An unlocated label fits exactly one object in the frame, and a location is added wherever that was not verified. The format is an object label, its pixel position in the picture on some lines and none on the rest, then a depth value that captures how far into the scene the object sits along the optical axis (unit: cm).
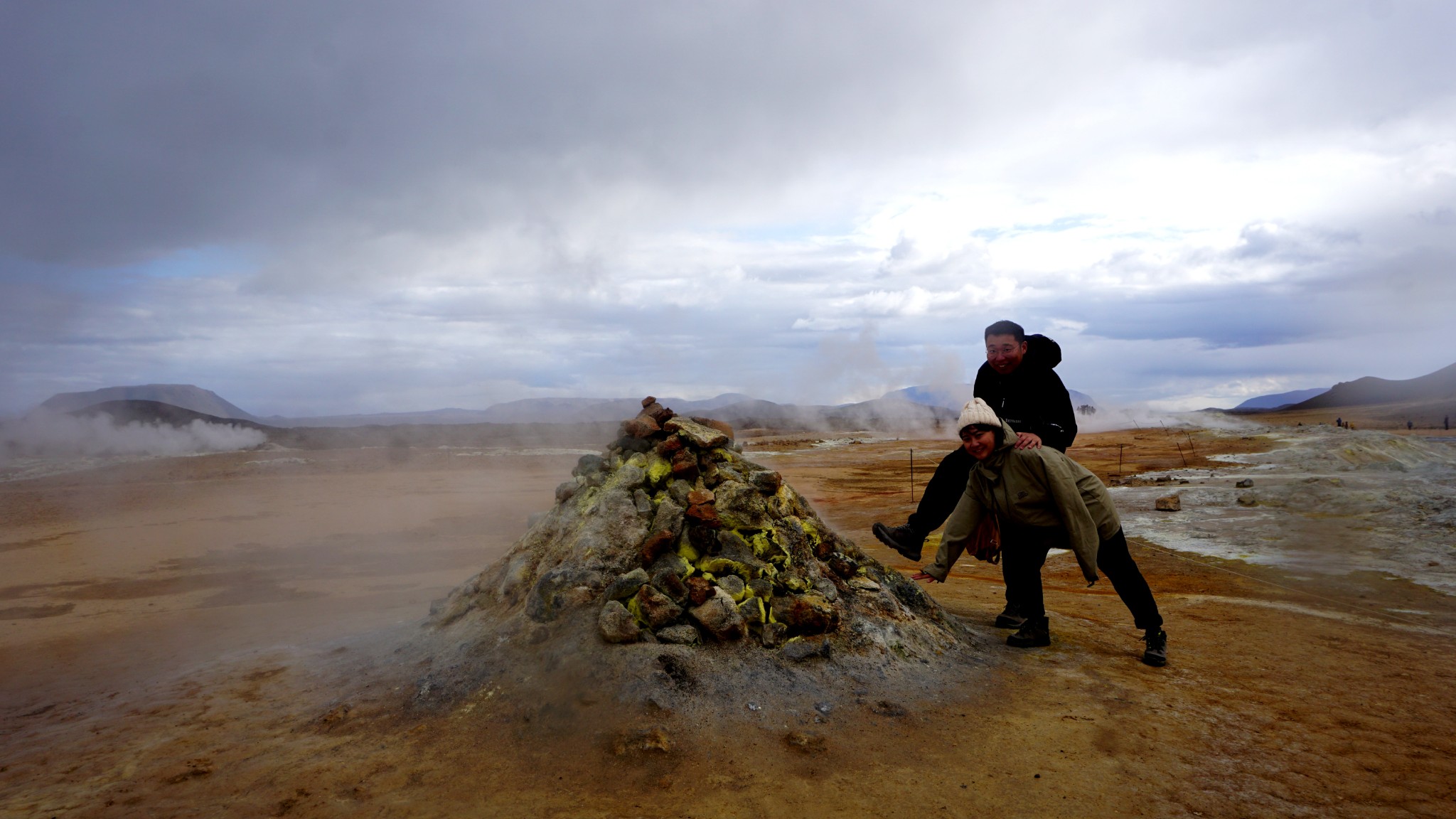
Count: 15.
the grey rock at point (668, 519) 451
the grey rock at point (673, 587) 416
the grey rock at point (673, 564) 426
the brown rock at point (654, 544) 436
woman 402
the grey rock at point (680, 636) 397
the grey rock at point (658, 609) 405
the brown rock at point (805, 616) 418
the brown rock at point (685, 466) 488
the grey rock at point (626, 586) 416
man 437
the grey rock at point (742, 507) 464
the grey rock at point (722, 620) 402
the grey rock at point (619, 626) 393
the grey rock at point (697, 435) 508
